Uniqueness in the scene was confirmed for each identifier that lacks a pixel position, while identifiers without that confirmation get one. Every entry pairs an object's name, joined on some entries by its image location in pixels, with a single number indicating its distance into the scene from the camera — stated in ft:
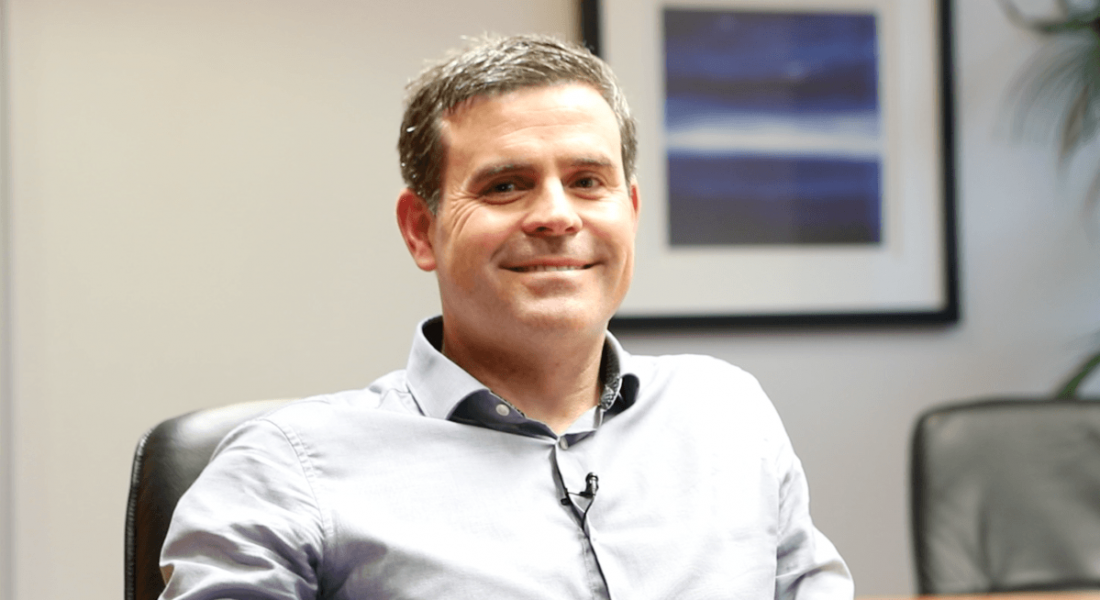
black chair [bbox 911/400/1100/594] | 8.14
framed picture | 9.29
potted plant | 9.57
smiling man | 7.05
